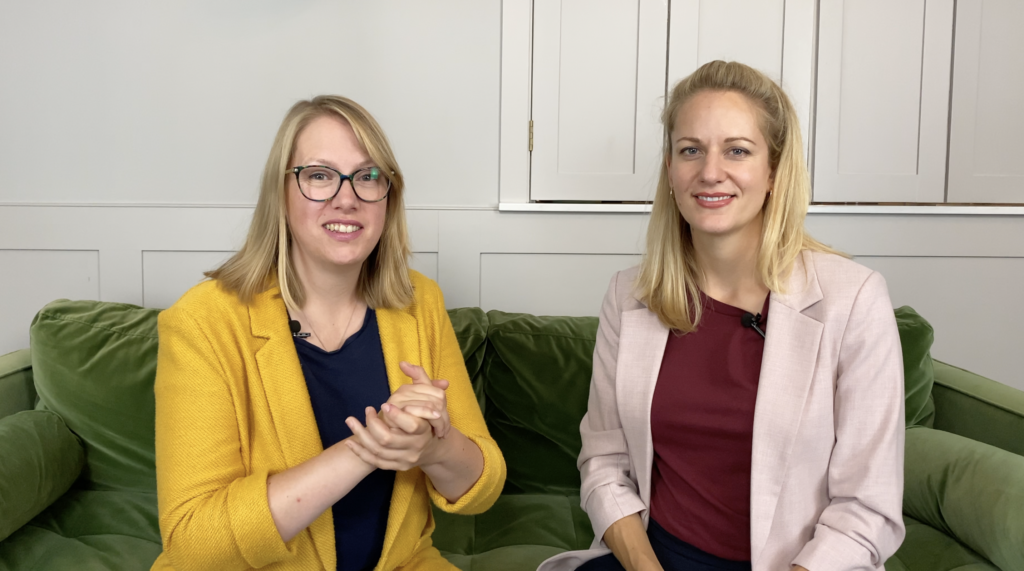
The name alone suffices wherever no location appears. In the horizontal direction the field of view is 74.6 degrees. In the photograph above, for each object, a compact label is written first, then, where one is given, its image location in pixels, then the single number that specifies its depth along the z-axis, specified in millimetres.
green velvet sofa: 1548
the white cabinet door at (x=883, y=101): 2250
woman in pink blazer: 1217
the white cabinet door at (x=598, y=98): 2219
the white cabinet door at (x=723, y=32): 2217
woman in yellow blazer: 1104
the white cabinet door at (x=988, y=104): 2260
